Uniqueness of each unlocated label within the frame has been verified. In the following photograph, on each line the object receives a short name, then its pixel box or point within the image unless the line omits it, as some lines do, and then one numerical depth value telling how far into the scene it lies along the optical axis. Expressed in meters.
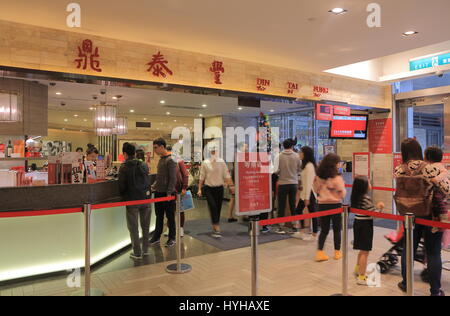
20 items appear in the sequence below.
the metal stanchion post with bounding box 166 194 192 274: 4.29
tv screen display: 7.70
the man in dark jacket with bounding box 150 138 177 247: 5.45
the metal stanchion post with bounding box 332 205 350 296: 3.44
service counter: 3.87
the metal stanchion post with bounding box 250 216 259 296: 3.05
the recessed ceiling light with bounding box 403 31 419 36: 5.03
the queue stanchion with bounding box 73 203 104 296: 3.24
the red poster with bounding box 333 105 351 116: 7.61
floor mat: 5.63
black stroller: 4.33
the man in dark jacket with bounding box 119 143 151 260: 4.81
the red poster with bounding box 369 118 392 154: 8.65
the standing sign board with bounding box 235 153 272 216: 4.79
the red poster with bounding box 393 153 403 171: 7.01
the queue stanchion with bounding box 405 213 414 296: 3.06
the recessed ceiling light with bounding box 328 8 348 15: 4.20
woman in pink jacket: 4.60
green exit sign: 6.83
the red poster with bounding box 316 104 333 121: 7.25
